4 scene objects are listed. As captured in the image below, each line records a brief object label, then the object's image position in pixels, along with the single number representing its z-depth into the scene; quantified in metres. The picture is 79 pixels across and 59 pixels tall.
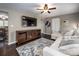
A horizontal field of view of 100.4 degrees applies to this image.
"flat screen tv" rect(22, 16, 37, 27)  2.54
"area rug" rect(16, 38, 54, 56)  2.49
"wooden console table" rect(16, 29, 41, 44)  2.49
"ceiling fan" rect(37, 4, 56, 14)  2.39
